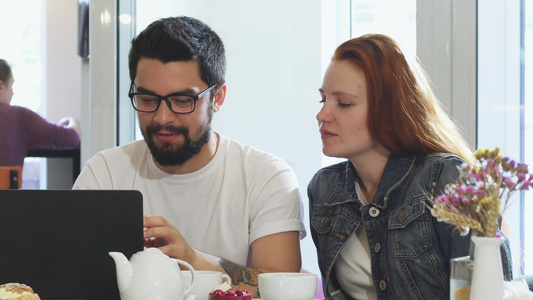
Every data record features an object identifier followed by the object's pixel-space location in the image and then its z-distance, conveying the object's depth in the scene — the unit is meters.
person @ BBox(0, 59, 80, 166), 3.69
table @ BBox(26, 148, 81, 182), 3.84
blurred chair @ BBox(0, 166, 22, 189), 3.19
